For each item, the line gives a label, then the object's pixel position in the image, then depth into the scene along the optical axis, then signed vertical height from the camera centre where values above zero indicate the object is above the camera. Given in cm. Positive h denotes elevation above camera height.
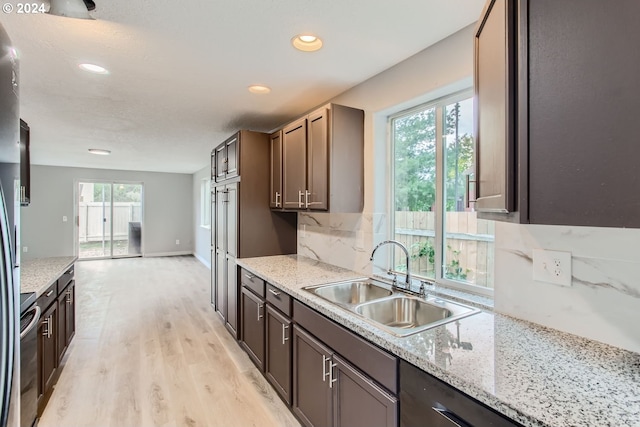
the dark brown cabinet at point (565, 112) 69 +26
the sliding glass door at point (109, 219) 770 -18
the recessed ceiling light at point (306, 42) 175 +98
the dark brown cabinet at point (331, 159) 227 +40
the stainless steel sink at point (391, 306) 154 -51
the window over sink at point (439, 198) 181 +10
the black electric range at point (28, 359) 144 -71
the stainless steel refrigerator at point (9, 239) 77 -7
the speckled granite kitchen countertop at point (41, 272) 199 -46
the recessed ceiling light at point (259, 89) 246 +99
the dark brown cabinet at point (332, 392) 130 -86
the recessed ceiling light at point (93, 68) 208 +97
